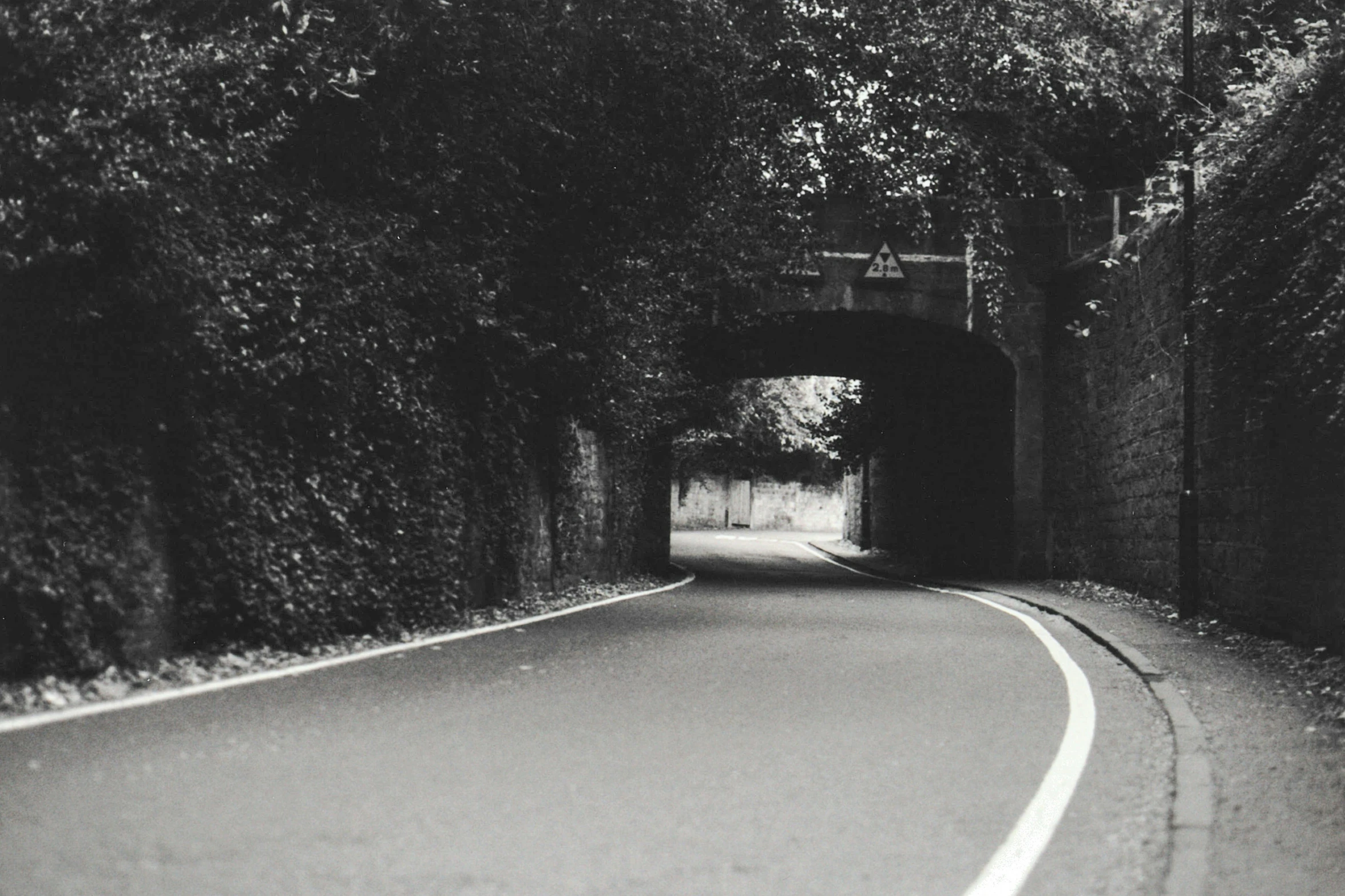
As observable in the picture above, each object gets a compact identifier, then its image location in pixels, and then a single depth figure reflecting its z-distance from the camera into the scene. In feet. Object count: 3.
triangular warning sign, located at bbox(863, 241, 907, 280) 69.82
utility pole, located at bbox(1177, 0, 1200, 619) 44.14
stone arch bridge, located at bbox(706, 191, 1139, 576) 70.08
